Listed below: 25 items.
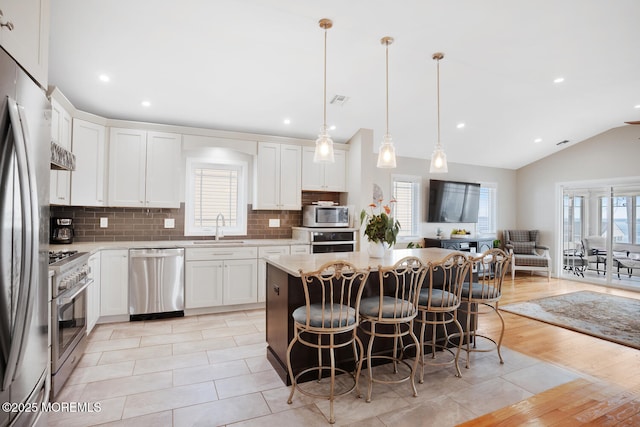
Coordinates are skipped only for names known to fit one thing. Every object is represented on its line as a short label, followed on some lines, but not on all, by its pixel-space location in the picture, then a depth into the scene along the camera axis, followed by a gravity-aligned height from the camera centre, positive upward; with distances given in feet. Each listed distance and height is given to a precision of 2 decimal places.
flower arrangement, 10.03 -0.39
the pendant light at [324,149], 9.23 +1.84
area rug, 12.60 -4.23
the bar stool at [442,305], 8.96 -2.38
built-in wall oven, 15.72 -1.10
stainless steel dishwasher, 13.24 -2.78
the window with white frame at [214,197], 15.99 +0.86
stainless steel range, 7.86 -2.62
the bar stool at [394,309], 7.97 -2.27
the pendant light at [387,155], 9.90 +1.83
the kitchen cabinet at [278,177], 16.19 +1.87
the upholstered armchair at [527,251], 23.00 -2.38
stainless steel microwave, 16.11 -0.01
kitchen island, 8.61 -2.19
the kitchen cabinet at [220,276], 14.08 -2.67
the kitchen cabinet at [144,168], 13.79 +1.92
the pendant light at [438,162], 10.70 +1.78
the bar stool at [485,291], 9.63 -2.17
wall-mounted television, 22.54 +1.13
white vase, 10.11 -0.99
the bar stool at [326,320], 7.21 -2.33
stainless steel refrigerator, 3.65 -0.38
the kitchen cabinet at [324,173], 17.08 +2.21
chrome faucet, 15.97 -0.77
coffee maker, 12.73 -0.71
